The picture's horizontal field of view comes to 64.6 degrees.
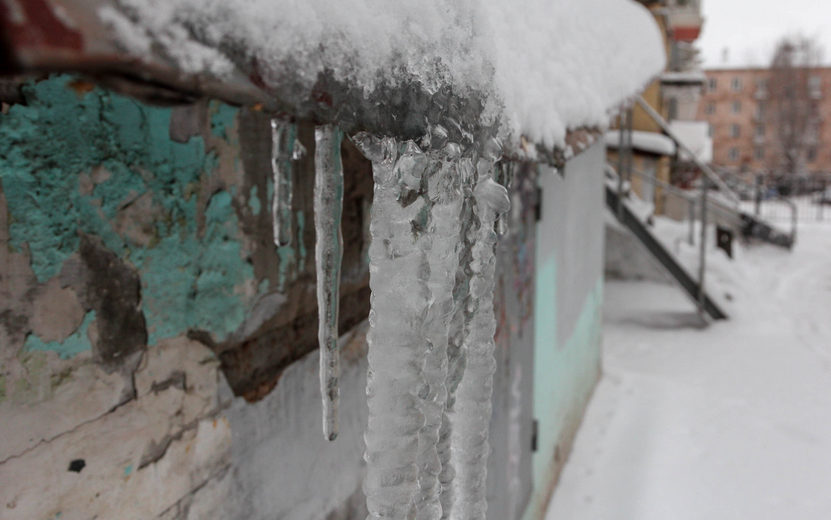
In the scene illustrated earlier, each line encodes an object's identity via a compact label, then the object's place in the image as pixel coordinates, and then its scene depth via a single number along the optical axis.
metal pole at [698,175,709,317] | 7.73
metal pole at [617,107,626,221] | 7.59
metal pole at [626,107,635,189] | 7.90
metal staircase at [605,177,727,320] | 7.89
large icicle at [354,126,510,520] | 1.02
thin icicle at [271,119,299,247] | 1.00
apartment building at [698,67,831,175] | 38.72
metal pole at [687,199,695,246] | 8.55
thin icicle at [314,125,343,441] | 0.98
